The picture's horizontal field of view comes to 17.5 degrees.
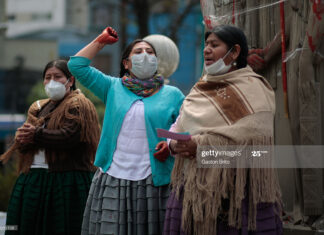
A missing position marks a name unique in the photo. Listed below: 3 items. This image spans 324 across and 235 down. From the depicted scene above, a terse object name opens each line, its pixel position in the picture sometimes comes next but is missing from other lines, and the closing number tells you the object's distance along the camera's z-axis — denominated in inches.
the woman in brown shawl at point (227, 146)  239.3
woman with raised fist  288.1
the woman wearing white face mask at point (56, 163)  344.5
